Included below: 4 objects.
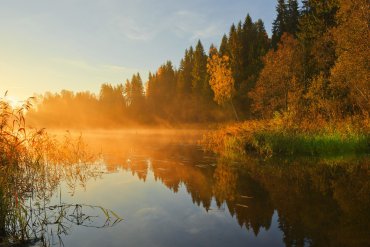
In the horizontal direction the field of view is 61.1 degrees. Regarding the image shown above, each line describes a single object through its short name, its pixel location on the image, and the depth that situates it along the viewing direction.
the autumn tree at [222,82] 47.94
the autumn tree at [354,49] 21.08
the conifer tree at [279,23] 60.08
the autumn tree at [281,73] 33.53
